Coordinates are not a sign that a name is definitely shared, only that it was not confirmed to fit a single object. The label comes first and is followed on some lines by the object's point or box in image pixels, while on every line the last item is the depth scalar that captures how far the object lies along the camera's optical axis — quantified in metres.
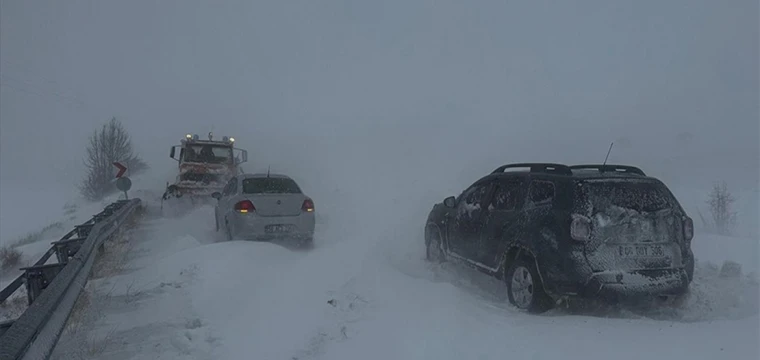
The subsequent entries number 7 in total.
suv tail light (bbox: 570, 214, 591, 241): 5.57
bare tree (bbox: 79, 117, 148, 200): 30.34
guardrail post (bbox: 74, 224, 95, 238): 8.55
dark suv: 5.56
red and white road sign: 18.08
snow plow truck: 17.38
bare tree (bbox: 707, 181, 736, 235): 15.94
